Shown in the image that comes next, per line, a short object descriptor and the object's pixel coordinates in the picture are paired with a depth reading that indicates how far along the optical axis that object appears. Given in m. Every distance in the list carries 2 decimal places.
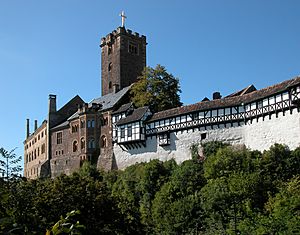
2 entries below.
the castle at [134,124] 36.56
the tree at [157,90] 52.69
